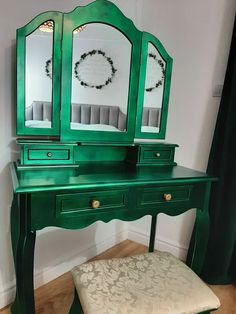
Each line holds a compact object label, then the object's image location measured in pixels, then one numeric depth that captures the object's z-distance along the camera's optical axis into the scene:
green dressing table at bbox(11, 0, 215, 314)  1.07
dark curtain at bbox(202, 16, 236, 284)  1.67
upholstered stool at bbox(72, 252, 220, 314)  0.93
